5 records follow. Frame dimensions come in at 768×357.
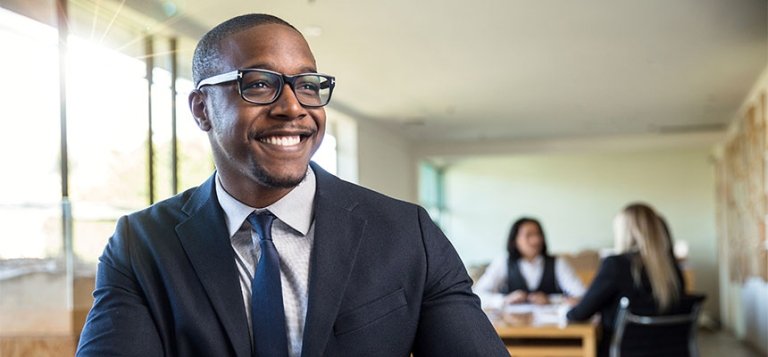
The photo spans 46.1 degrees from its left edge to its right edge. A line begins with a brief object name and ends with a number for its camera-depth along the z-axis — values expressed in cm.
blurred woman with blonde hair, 423
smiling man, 91
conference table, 425
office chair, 422
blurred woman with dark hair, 550
